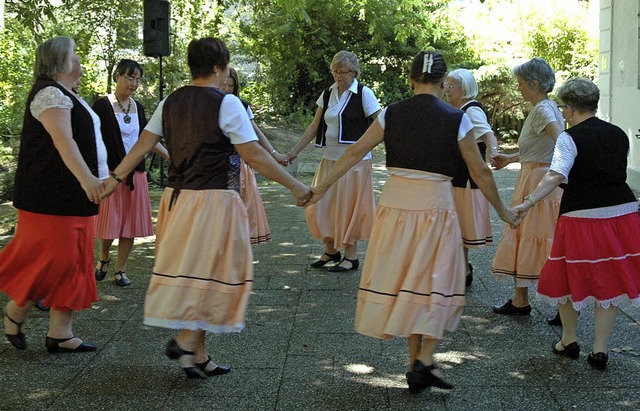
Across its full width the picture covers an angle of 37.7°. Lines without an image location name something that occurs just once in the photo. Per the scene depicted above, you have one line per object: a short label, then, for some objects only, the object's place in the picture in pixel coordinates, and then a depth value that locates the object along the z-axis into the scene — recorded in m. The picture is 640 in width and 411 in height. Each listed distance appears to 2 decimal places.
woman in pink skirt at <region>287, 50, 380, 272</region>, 8.11
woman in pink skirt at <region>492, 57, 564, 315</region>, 6.16
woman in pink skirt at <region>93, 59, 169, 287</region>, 7.57
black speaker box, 14.60
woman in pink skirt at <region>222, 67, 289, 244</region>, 7.84
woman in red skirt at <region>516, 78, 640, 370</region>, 5.32
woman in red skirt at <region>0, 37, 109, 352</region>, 5.46
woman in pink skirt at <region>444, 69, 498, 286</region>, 6.99
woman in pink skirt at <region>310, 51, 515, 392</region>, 4.82
